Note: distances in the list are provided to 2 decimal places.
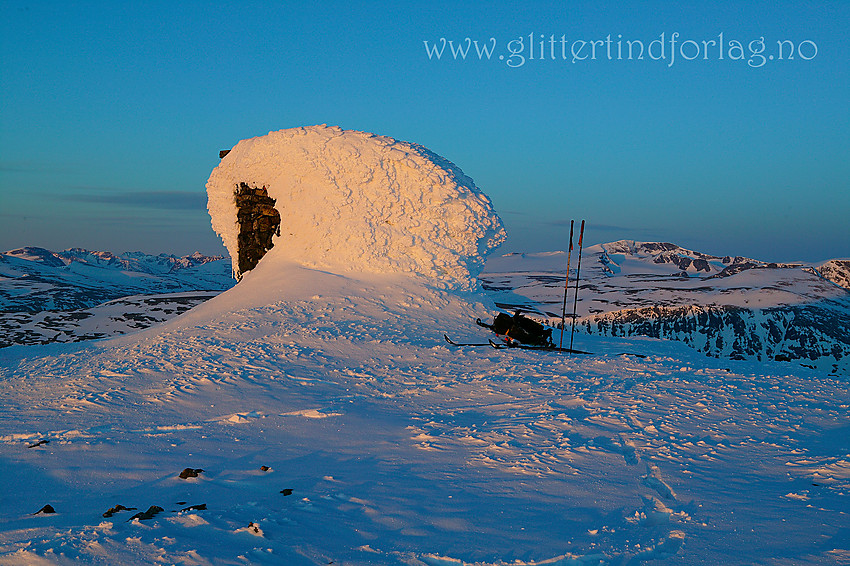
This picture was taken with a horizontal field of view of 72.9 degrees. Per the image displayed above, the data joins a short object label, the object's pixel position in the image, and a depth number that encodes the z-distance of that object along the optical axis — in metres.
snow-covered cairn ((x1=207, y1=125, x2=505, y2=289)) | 21.08
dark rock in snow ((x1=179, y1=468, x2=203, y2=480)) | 6.31
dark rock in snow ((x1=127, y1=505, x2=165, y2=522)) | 5.00
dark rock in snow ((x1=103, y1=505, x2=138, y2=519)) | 5.11
